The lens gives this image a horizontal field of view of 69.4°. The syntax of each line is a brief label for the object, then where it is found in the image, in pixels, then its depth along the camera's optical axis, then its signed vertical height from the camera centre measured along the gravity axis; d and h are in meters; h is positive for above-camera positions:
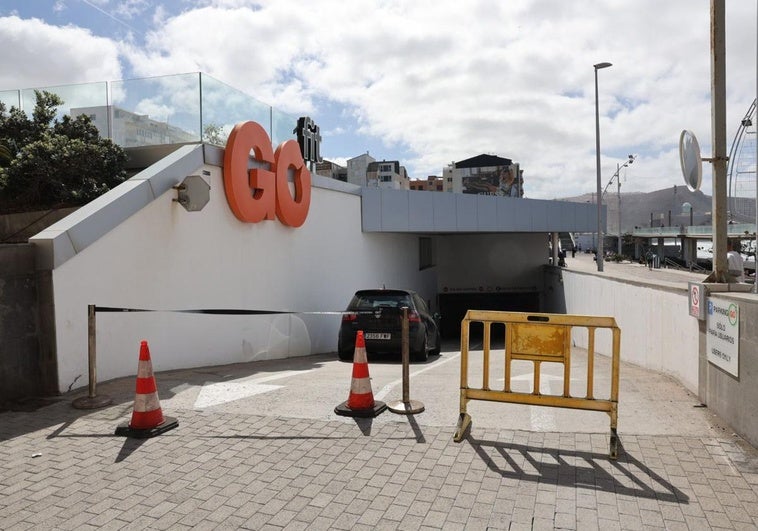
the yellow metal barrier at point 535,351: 4.55 -0.92
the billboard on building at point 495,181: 91.38 +11.22
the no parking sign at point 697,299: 5.67 -0.59
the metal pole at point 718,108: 5.89 +1.46
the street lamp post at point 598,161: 24.80 +3.89
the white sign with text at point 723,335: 4.85 -0.86
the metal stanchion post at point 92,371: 5.73 -1.24
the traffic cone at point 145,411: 4.86 -1.43
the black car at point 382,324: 10.03 -1.39
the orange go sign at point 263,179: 9.84 +1.42
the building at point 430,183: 105.75 +12.68
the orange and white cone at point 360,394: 5.38 -1.44
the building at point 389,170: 80.59 +13.30
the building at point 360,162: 78.03 +13.13
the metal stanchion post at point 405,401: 5.47 -1.58
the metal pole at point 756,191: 4.60 +0.47
